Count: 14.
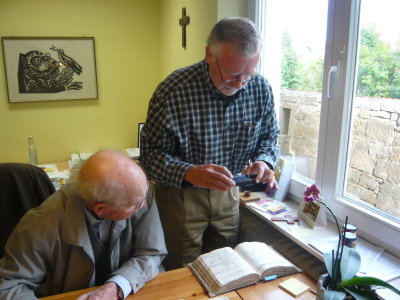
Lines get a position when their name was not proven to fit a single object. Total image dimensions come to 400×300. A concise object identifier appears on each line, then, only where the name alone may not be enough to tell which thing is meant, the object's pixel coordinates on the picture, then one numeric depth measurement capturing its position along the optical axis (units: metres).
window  1.32
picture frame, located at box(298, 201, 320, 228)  1.56
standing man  1.36
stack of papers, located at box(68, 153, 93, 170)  2.90
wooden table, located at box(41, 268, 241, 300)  1.16
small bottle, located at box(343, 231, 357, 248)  1.30
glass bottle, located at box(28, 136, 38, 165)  2.83
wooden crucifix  2.53
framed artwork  2.85
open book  1.21
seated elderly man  1.12
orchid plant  0.96
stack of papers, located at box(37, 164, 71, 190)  2.40
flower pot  1.00
